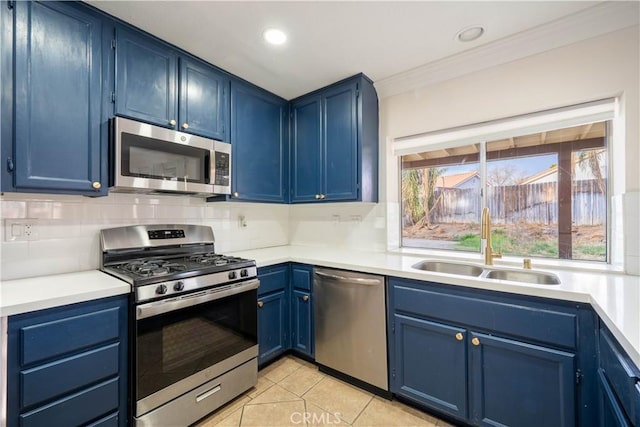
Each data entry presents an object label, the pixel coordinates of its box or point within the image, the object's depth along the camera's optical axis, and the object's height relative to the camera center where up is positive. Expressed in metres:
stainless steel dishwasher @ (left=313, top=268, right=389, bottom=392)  1.92 -0.80
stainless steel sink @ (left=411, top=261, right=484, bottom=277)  2.02 -0.40
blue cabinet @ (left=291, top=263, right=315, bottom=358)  2.29 -0.78
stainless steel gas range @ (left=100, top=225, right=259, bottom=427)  1.47 -0.64
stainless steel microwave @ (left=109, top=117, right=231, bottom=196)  1.67 +0.36
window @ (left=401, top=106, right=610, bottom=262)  1.89 +0.16
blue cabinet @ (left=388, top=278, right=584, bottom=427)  1.33 -0.77
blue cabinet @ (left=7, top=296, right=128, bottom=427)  1.16 -0.66
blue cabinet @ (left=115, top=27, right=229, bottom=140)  1.74 +0.88
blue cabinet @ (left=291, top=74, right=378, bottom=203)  2.41 +0.64
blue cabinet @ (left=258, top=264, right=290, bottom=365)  2.19 -0.78
